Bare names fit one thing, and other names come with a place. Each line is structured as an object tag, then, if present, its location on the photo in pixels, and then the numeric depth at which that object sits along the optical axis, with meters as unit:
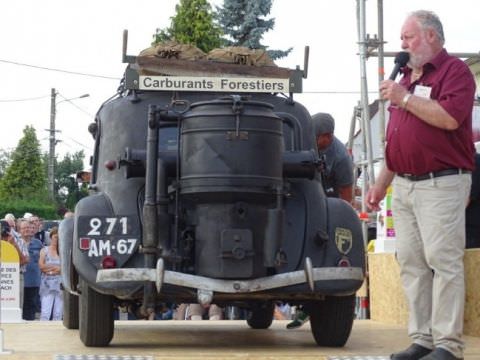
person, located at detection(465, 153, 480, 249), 9.12
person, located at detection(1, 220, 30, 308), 16.27
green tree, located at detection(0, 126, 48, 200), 72.75
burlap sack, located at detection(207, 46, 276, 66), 9.03
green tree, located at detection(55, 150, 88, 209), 89.75
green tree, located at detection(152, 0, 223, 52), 29.75
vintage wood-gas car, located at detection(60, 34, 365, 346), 7.07
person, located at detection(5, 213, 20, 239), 16.60
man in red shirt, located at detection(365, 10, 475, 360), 6.05
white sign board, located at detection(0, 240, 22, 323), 12.11
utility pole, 65.12
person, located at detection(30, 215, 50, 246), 18.12
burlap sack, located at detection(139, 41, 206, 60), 8.95
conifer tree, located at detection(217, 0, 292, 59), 37.59
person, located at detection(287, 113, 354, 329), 9.93
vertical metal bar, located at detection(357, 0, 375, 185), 16.47
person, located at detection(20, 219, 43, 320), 16.83
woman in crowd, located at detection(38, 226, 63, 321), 16.08
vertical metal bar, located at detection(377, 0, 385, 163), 16.61
